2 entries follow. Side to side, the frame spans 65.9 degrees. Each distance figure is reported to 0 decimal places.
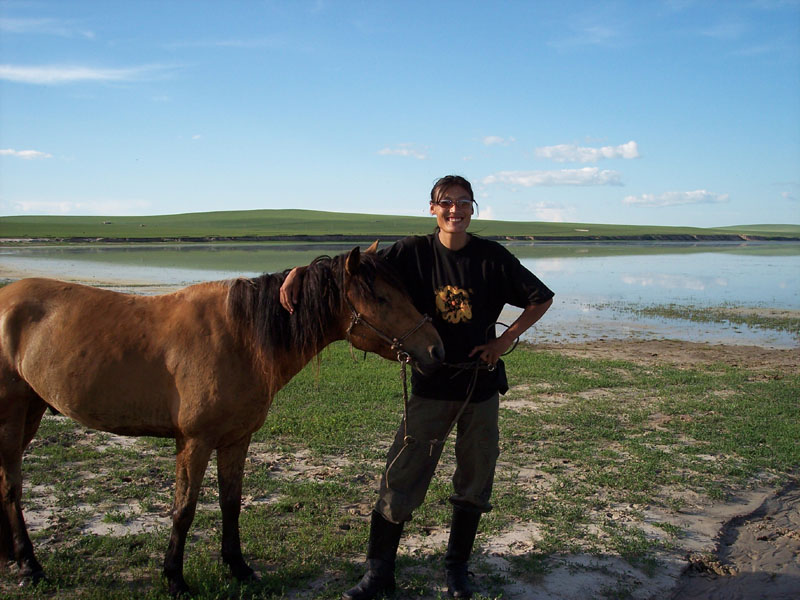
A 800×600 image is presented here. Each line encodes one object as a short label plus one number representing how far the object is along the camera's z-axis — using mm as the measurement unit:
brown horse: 3471
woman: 3527
